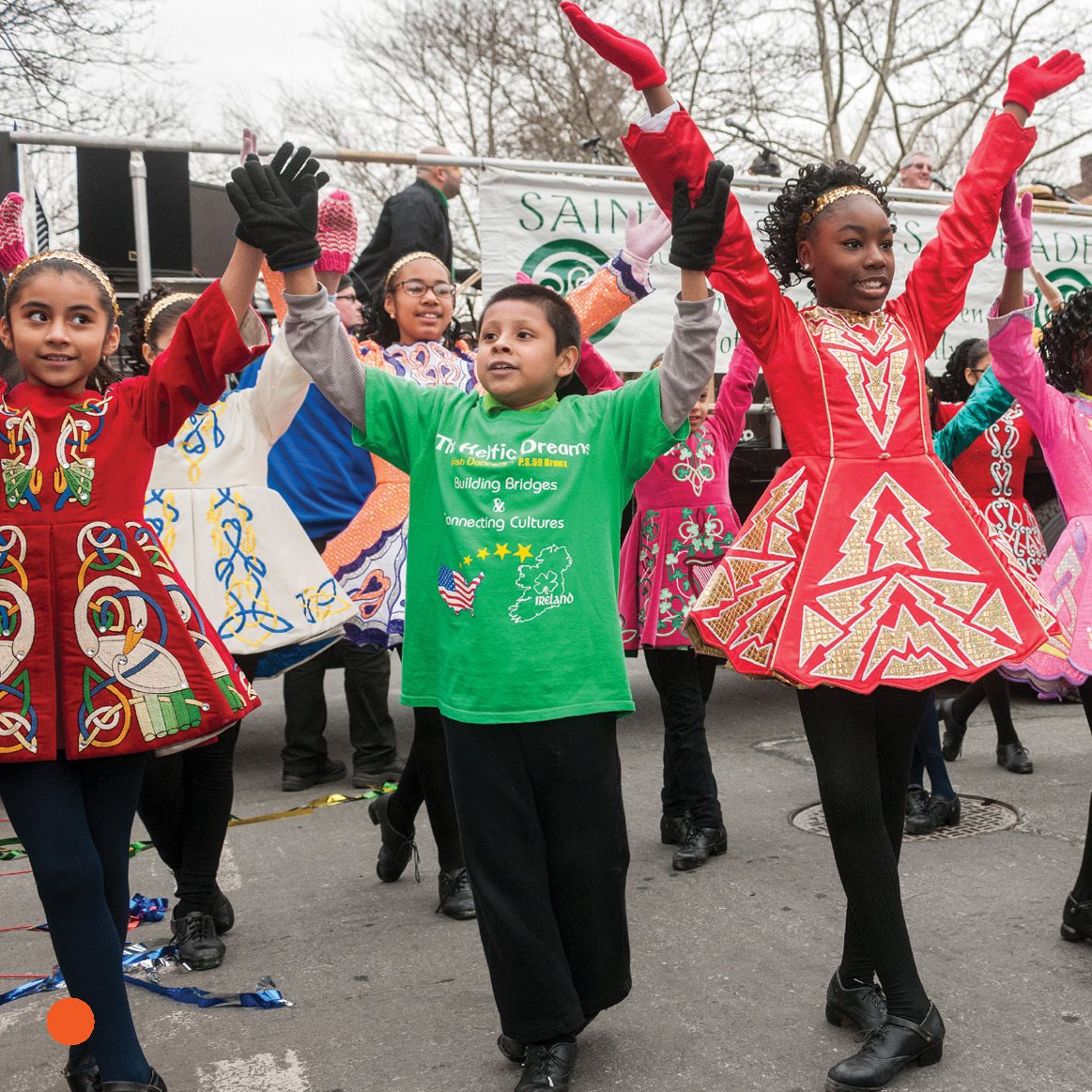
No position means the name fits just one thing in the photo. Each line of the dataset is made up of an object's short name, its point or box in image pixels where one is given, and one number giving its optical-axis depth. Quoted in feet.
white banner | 22.21
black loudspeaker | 23.25
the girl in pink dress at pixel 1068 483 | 10.87
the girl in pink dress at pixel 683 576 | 14.42
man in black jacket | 23.91
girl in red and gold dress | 9.02
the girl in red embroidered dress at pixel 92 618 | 8.64
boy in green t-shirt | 8.93
